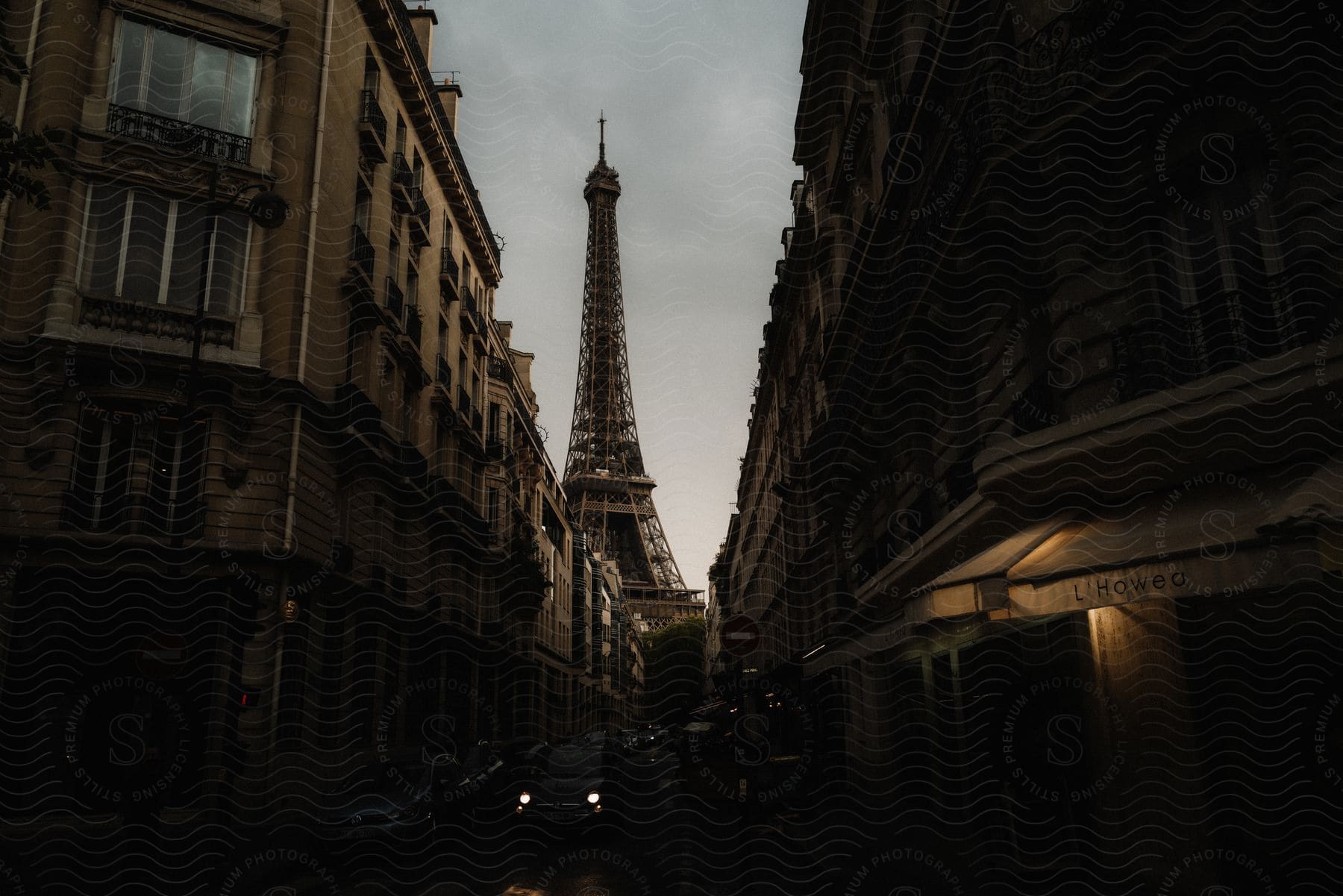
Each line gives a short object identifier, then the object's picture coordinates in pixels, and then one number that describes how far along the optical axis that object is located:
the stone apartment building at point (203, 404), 16.34
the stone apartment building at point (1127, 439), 7.34
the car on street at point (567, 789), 14.81
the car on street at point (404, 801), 12.79
